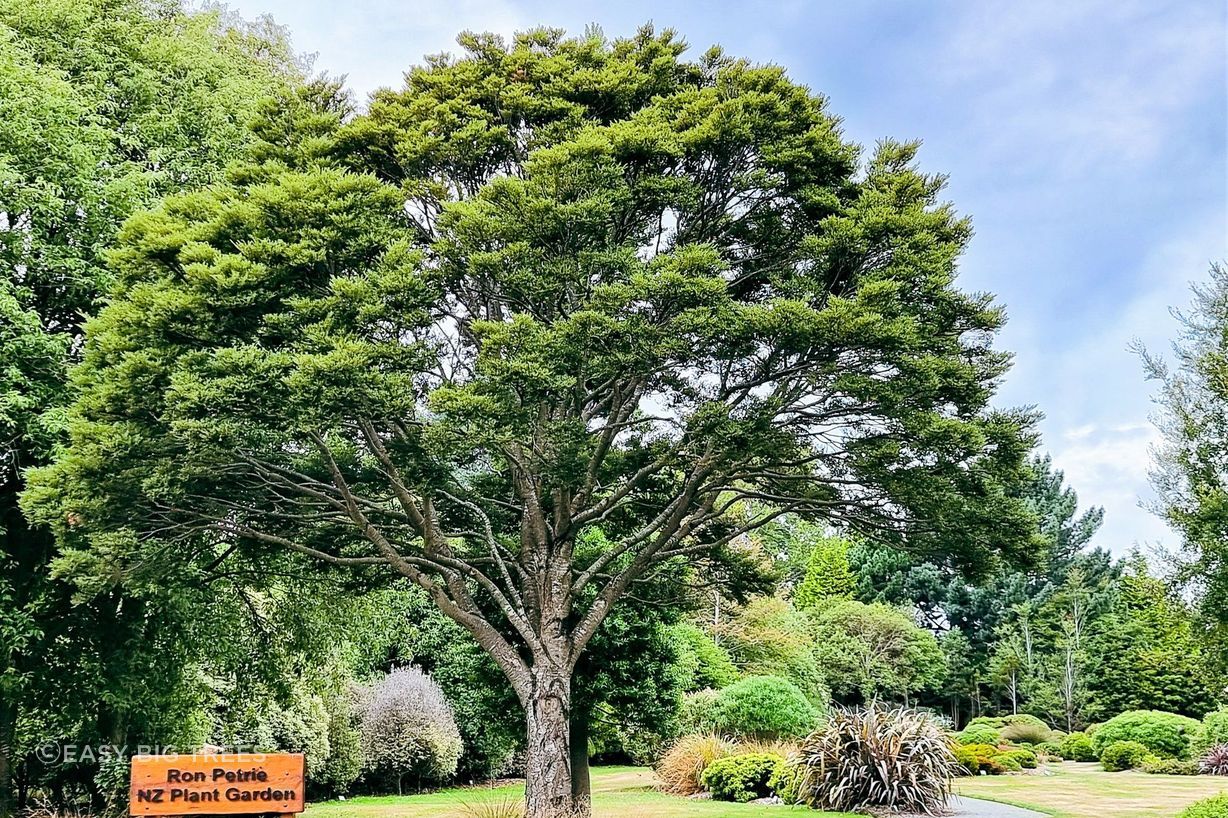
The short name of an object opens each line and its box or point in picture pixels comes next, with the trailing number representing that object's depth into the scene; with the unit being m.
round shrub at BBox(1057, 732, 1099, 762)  23.97
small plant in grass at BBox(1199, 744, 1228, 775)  19.53
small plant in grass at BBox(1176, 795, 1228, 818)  8.58
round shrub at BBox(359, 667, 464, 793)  19.11
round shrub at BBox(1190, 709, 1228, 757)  22.40
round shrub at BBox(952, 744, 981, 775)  18.05
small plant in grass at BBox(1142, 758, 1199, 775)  20.00
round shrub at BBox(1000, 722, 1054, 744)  26.09
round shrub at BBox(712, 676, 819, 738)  18.78
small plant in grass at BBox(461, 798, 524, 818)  10.77
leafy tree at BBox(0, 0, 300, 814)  11.47
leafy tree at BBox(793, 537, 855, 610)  37.88
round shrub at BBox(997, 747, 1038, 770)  19.98
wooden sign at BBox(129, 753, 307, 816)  9.48
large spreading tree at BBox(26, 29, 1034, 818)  9.93
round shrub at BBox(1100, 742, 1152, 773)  21.22
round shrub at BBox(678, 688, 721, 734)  19.78
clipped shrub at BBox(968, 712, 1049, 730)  26.73
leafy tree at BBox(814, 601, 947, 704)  31.27
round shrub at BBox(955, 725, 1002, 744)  23.64
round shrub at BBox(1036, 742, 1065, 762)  24.92
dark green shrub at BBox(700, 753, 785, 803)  14.75
